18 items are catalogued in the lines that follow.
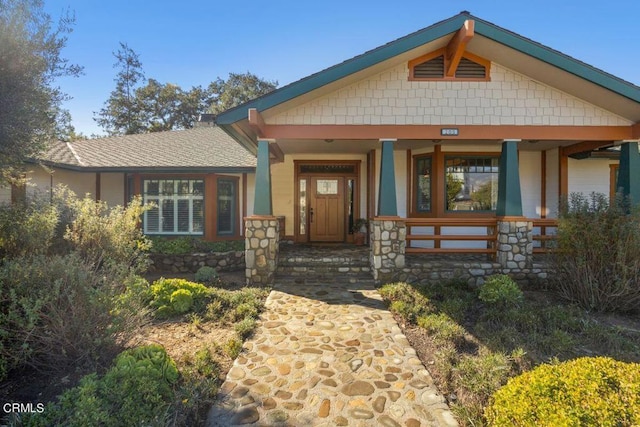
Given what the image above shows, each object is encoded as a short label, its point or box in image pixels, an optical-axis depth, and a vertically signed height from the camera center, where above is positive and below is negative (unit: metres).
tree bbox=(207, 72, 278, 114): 24.53 +9.51
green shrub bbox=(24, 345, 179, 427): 2.08 -1.35
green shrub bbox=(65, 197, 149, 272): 5.81 -0.44
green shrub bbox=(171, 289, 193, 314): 4.66 -1.34
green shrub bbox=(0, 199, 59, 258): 4.74 -0.32
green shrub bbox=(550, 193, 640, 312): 4.91 -0.67
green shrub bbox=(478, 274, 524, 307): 4.95 -1.29
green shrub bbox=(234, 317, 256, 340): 3.97 -1.50
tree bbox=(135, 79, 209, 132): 24.00 +8.10
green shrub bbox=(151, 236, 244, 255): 7.95 -0.92
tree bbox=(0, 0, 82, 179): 3.79 +1.70
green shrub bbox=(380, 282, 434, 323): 4.73 -1.46
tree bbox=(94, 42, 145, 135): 23.67 +8.01
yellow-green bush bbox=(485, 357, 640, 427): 1.78 -1.11
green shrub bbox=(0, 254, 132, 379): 2.75 -0.96
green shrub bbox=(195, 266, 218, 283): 6.61 -1.37
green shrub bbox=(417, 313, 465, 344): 3.86 -1.50
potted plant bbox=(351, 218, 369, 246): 9.50 -0.61
